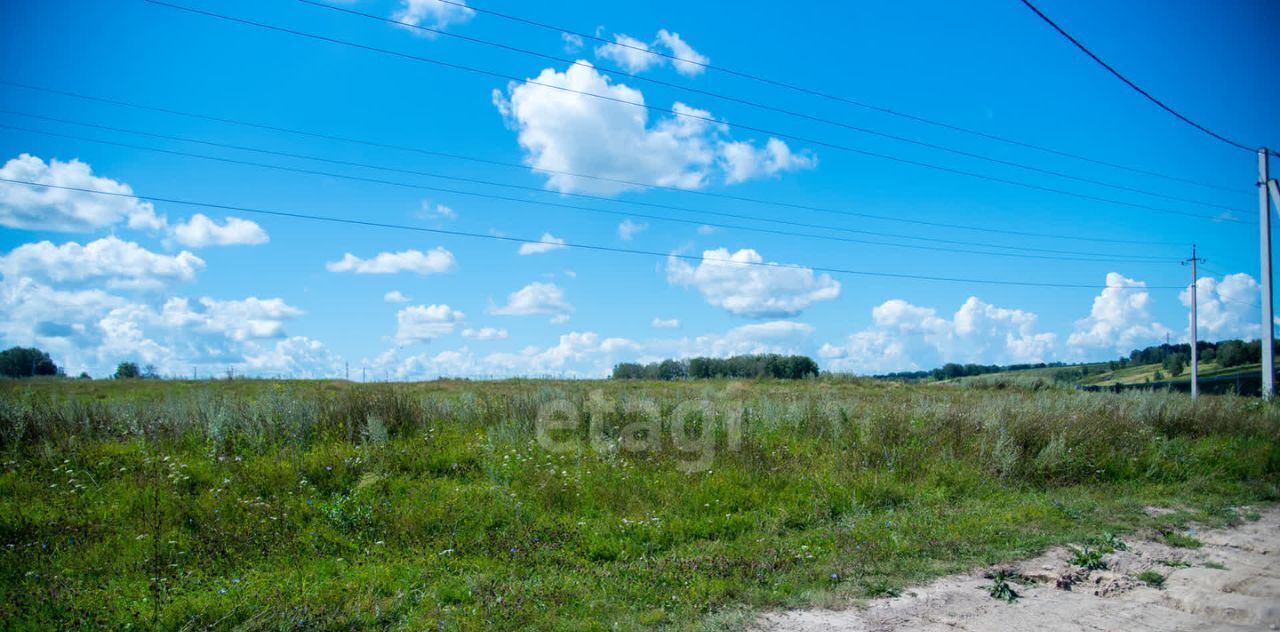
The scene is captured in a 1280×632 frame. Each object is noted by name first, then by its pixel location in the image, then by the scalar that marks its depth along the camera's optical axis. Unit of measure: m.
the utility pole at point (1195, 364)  35.28
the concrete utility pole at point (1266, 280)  22.90
